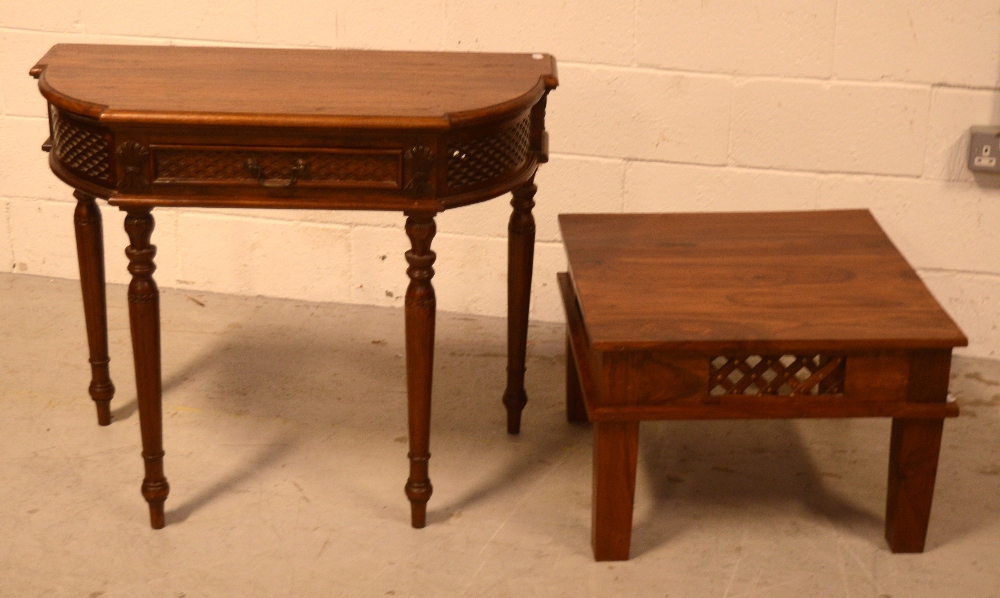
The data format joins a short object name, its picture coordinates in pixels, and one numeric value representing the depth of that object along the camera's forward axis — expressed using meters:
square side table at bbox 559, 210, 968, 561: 2.00
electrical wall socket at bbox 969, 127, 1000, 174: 2.80
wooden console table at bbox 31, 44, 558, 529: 1.99
